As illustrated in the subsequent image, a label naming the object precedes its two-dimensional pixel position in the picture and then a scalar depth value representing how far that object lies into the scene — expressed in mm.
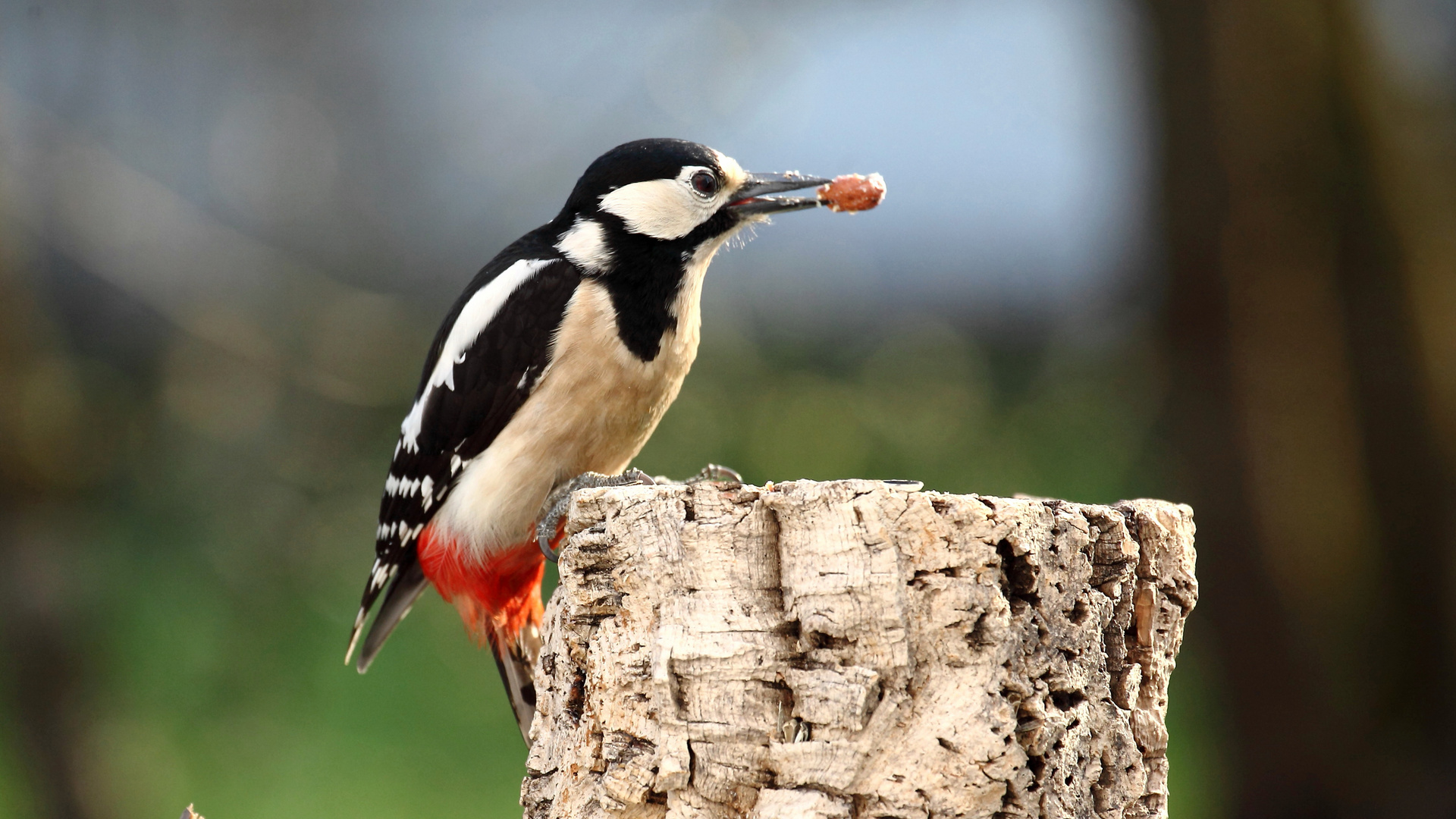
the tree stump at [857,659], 3463
